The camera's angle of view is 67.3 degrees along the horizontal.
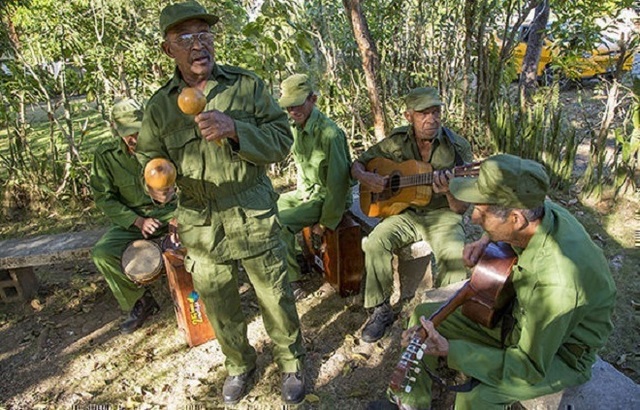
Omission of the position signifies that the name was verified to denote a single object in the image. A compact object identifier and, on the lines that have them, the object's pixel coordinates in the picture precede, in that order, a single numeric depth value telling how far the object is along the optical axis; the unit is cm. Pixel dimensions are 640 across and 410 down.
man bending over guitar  178
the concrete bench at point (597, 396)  202
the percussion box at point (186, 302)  323
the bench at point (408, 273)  346
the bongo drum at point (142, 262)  335
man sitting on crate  354
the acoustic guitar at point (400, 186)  329
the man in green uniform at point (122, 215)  352
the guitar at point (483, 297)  201
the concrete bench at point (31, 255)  382
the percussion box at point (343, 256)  362
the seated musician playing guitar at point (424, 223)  317
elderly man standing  220
